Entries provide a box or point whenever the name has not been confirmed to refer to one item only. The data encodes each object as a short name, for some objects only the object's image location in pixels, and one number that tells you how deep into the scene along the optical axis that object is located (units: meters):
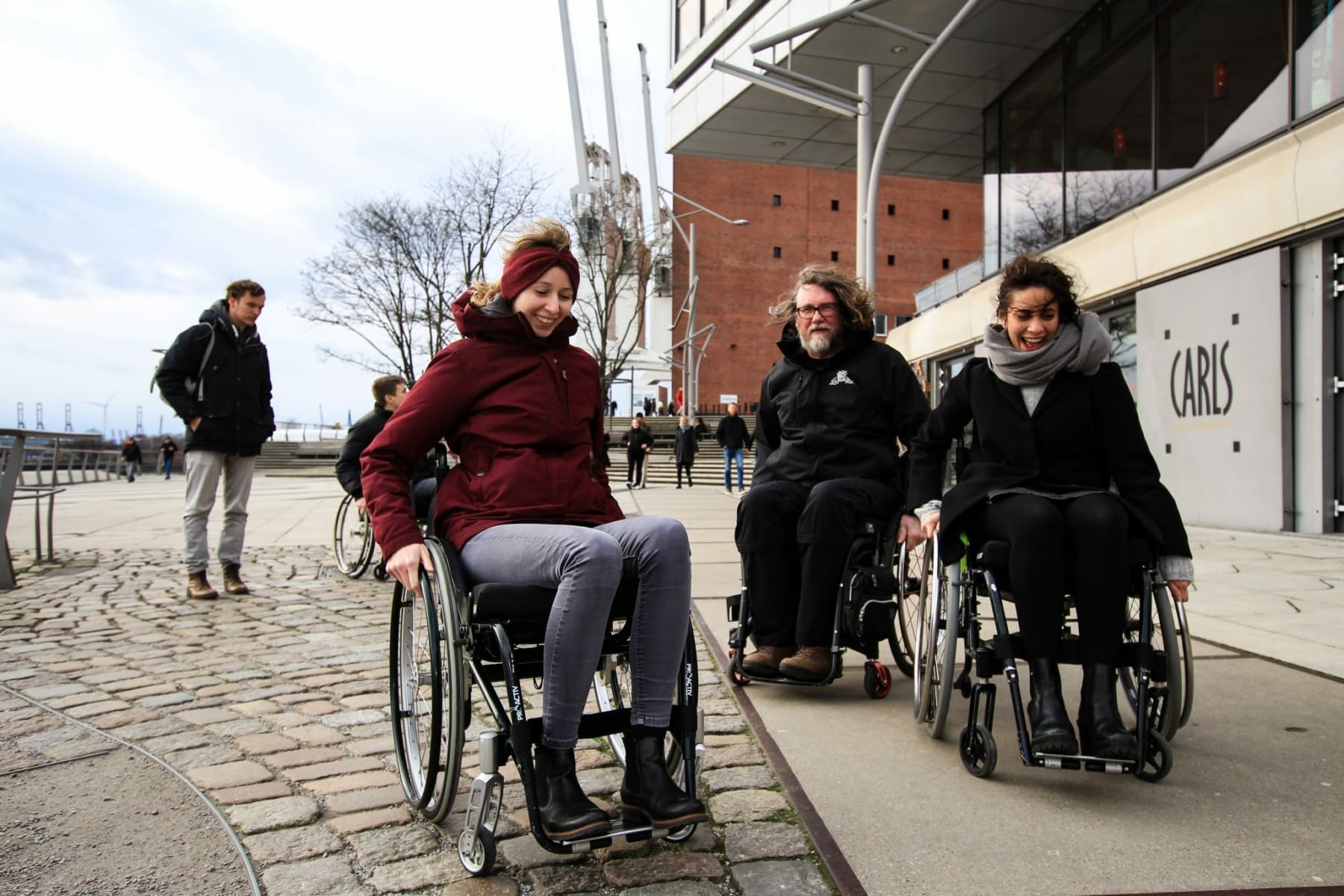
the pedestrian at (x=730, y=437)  23.06
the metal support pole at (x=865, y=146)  13.45
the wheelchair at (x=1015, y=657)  2.88
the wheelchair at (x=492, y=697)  2.38
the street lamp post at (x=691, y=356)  41.12
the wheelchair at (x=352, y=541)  8.40
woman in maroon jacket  2.47
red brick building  66.44
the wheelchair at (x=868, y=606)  3.87
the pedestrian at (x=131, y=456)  37.91
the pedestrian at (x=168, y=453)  40.31
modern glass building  10.77
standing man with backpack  7.04
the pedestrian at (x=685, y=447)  24.69
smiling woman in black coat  2.95
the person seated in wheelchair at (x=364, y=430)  8.02
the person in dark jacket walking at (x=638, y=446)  24.36
